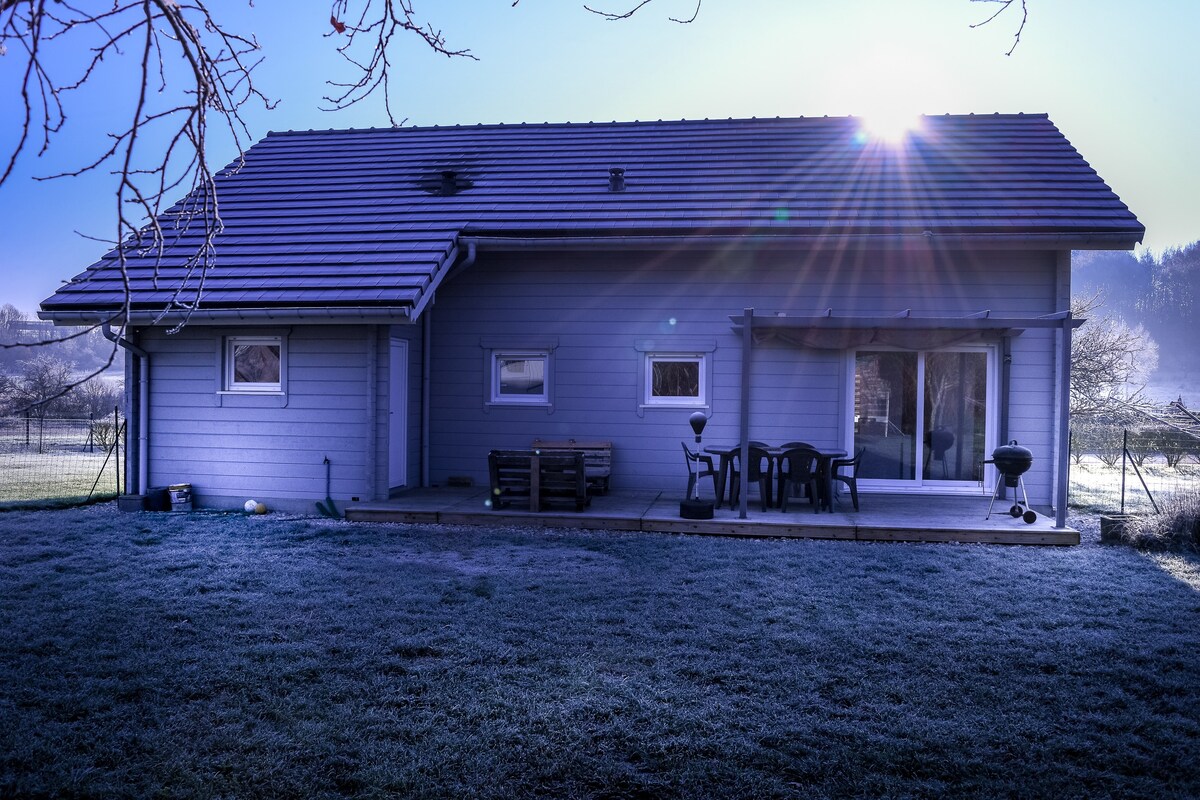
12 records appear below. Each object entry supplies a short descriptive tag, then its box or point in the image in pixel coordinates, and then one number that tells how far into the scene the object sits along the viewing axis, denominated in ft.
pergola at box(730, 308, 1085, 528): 28.22
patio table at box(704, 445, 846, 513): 30.73
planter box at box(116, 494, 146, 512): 32.83
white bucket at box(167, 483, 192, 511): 32.89
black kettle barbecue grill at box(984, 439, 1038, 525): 27.86
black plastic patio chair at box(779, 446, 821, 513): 30.53
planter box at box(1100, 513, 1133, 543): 28.55
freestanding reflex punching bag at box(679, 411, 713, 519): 29.35
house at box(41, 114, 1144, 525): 32.55
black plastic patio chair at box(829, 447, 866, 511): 30.48
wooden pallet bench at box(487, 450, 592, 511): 31.24
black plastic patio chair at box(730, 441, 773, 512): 31.48
